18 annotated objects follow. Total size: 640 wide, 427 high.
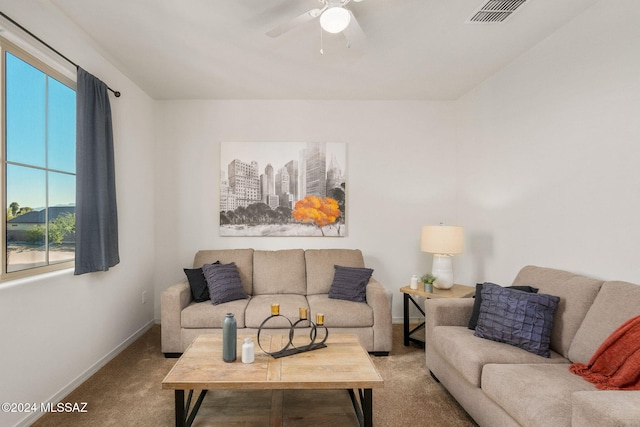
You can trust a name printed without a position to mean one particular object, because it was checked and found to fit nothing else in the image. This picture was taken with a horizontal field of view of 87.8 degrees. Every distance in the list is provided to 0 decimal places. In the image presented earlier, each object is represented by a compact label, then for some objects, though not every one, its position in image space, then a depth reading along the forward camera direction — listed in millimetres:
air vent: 2203
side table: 3158
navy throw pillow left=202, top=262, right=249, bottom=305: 3248
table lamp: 3273
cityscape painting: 4070
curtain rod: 1918
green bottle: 2002
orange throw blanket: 1556
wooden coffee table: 1771
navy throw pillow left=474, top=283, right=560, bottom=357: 2094
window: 2035
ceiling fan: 1925
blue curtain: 2527
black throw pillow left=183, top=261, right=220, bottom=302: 3316
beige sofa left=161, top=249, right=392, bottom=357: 3057
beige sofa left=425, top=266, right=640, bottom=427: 1301
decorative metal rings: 2108
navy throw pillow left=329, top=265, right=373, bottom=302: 3371
